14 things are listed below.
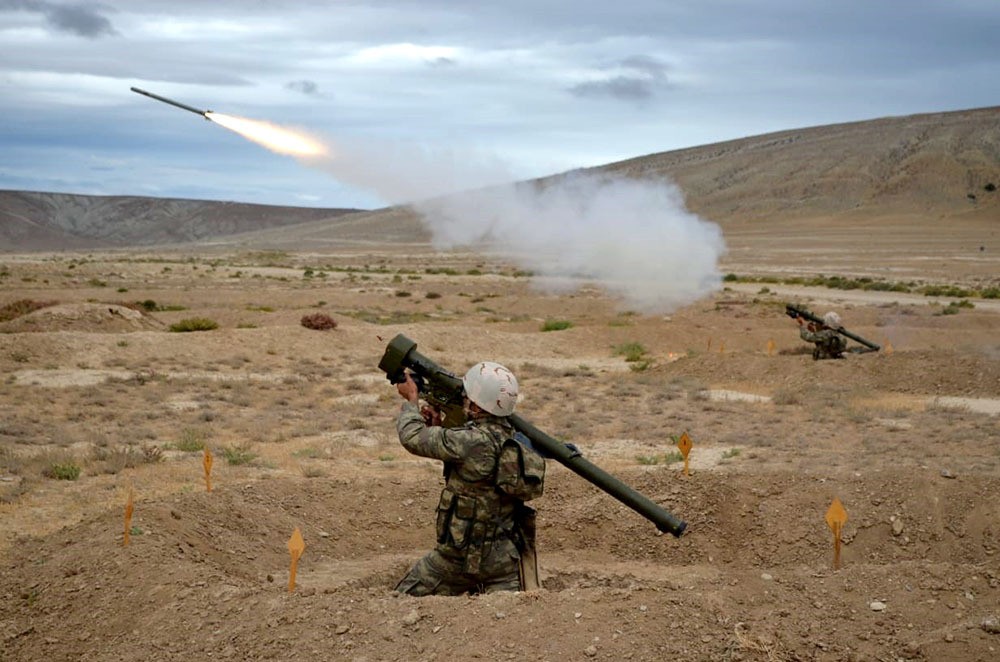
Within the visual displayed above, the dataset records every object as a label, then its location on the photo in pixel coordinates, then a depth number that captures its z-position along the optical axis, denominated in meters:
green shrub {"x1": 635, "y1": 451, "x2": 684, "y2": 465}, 14.58
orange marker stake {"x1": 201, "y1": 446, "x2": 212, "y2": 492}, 10.74
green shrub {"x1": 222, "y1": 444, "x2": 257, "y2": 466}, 14.02
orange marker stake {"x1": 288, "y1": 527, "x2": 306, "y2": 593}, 8.03
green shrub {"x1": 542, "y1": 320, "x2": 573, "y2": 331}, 33.44
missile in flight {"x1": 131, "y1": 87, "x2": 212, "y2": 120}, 20.69
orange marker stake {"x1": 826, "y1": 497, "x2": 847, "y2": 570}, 9.12
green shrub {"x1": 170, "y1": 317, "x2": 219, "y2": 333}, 30.34
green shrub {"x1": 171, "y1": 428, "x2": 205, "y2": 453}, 15.04
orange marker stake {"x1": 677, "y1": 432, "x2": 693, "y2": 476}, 11.62
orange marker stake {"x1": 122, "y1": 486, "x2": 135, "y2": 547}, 8.55
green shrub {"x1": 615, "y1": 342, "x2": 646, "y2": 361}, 28.16
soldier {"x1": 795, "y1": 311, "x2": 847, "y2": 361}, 24.02
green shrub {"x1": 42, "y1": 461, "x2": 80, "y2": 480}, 12.94
